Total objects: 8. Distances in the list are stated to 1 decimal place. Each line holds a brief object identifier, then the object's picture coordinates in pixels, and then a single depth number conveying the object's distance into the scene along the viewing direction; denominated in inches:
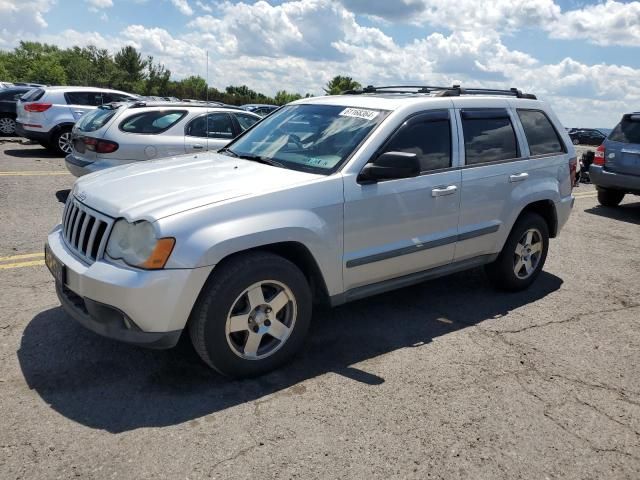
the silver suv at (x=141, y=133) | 310.5
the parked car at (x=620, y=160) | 370.3
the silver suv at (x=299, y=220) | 122.6
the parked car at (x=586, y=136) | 1684.3
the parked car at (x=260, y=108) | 986.1
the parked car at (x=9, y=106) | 621.6
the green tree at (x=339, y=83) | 2970.0
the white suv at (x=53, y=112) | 496.1
